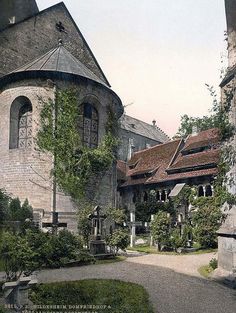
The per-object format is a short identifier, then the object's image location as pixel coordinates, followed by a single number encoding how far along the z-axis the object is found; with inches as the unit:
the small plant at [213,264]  405.2
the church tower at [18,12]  716.0
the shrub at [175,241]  657.0
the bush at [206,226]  705.6
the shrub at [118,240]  557.3
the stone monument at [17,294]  208.7
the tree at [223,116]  357.4
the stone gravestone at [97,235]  533.3
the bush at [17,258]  291.7
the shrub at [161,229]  674.2
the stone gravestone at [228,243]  326.6
